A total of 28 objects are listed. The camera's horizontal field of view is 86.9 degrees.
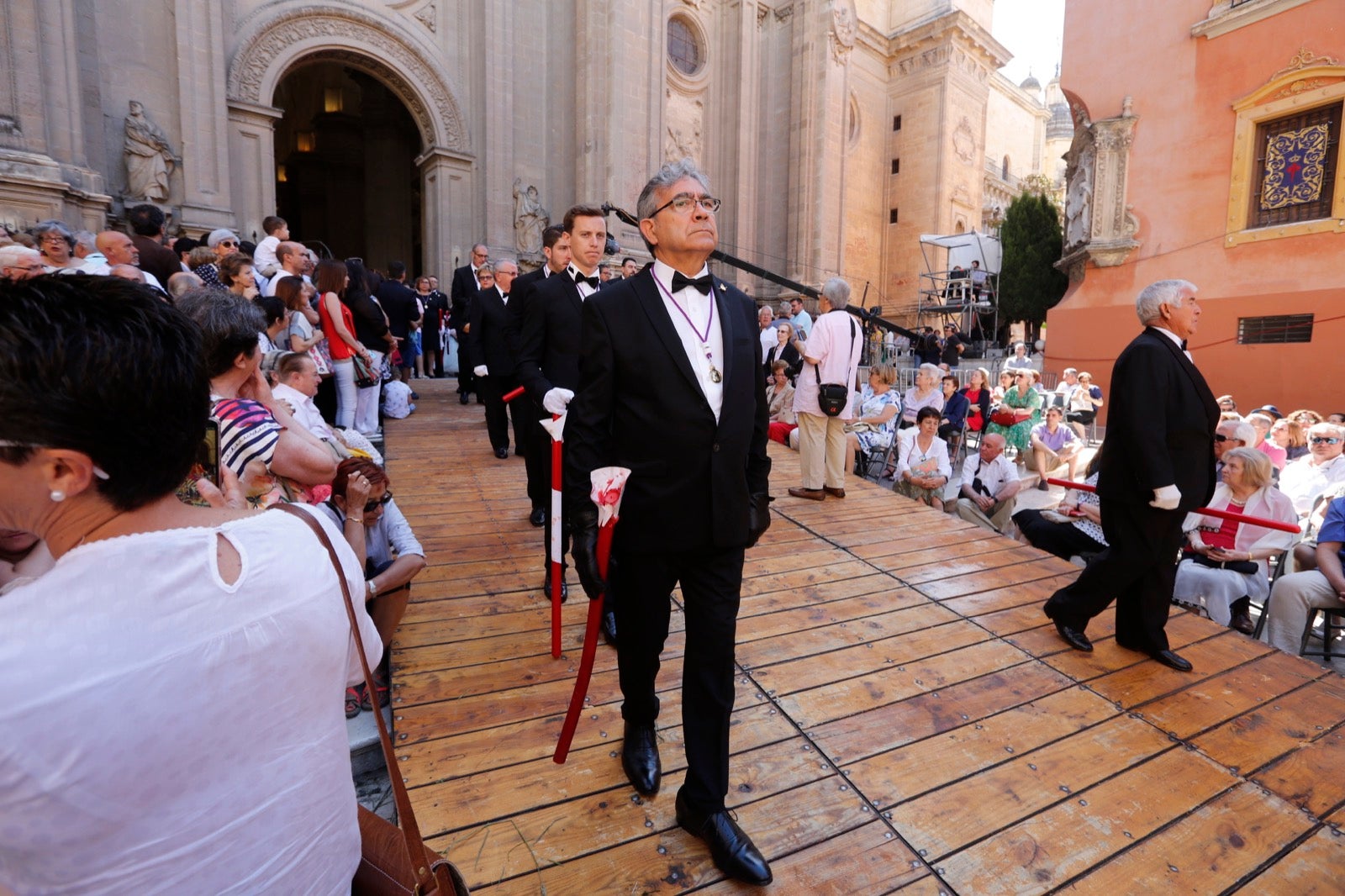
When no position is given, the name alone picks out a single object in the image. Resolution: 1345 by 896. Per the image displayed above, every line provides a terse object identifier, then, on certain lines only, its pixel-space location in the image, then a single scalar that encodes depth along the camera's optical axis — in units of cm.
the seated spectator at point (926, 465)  715
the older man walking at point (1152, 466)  356
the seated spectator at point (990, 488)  683
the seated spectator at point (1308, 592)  434
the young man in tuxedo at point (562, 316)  433
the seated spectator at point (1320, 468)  612
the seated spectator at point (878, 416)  911
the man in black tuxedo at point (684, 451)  226
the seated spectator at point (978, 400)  1080
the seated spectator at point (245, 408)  254
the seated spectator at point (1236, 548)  480
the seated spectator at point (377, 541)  309
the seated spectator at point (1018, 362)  1279
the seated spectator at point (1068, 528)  581
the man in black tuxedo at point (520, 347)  457
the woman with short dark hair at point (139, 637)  82
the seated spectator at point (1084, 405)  1188
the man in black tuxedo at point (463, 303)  930
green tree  3061
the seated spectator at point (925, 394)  846
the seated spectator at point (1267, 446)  700
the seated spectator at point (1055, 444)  882
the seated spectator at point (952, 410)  919
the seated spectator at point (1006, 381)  1066
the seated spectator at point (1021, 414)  923
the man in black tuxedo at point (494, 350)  660
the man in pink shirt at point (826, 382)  644
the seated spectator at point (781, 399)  1012
